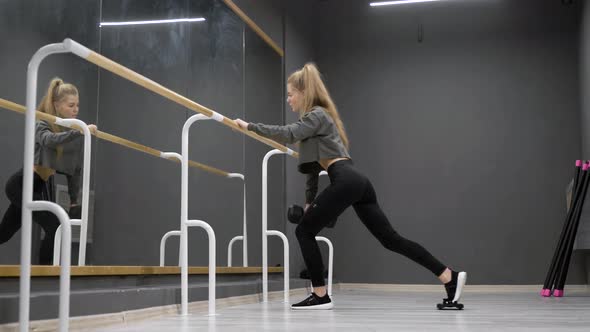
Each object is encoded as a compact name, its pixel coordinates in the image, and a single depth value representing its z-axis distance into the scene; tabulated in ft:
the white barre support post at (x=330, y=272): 13.15
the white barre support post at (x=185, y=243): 8.79
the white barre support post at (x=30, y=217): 5.23
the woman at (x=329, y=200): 10.02
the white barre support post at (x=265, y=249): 12.01
